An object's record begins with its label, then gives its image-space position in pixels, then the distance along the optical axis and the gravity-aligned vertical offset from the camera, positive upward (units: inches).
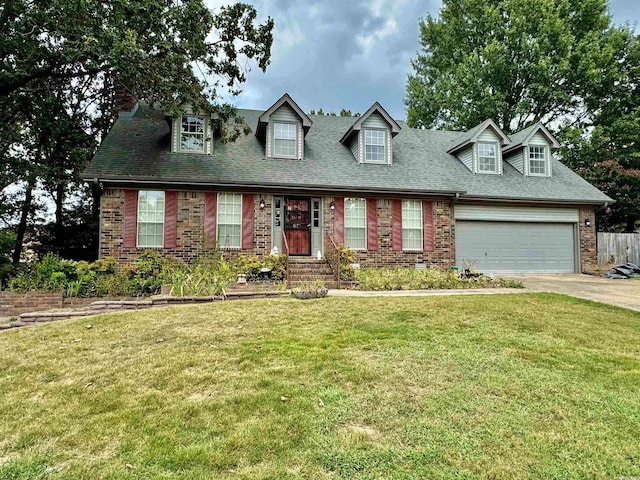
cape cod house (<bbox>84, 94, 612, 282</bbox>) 451.8 +75.8
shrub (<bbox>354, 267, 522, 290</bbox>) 388.5 -32.2
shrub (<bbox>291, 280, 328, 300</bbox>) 304.3 -33.9
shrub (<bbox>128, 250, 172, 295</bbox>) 345.7 -22.3
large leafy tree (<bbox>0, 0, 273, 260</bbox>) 354.9 +206.4
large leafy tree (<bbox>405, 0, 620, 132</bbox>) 836.6 +440.6
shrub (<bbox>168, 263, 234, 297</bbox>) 308.7 -27.1
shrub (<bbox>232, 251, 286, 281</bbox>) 395.2 -16.2
